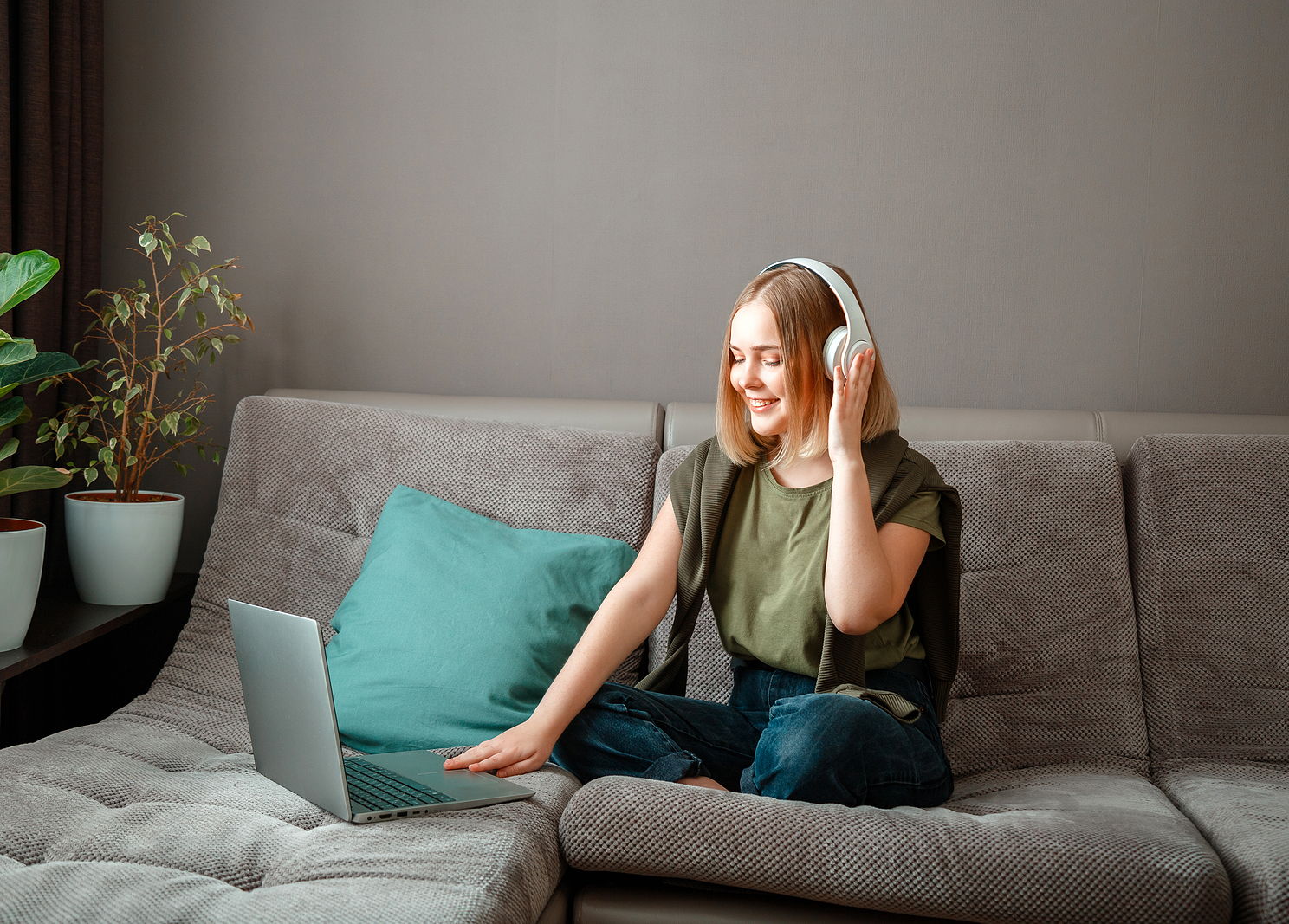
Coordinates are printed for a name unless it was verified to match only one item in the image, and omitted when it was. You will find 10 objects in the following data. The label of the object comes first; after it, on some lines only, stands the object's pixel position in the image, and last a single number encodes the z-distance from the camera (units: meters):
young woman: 1.30
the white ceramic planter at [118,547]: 1.85
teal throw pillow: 1.54
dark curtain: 2.00
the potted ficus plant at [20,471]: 1.56
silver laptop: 1.14
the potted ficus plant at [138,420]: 1.86
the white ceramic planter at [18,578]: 1.57
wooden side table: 1.78
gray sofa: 1.10
